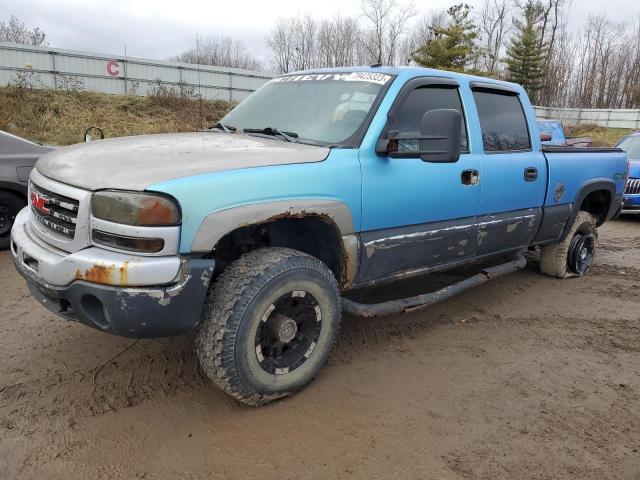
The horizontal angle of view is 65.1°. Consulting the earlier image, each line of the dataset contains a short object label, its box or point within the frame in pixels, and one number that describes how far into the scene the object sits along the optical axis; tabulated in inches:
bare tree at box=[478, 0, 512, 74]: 1914.6
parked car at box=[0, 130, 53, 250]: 225.1
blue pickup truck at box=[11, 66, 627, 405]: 90.7
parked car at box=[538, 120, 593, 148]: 437.8
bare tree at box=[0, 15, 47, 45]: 1387.8
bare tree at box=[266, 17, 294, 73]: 2016.5
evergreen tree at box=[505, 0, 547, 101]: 1743.4
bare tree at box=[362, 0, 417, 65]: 1731.1
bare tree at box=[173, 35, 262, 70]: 2034.9
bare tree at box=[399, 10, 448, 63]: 1870.8
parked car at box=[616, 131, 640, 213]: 356.5
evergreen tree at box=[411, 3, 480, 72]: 1382.9
